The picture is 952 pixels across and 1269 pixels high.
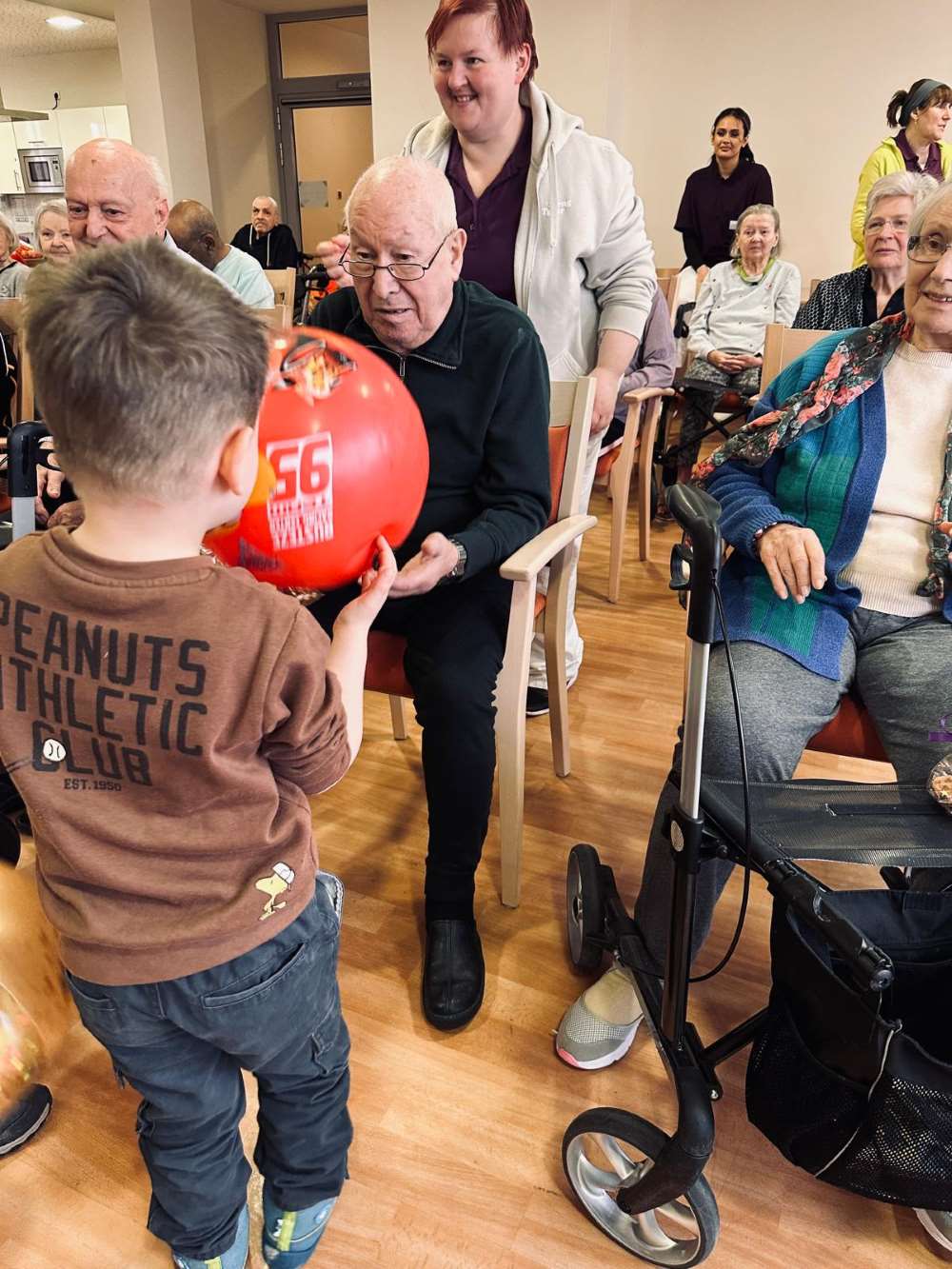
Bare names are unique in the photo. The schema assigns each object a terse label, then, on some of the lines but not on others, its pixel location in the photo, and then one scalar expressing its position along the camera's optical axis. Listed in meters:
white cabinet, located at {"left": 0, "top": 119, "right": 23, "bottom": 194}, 9.35
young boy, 0.62
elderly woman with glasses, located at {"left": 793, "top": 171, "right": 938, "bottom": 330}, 2.46
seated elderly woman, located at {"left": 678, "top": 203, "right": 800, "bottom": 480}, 3.71
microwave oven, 8.62
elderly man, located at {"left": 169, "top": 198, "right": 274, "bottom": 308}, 2.80
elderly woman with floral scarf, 1.26
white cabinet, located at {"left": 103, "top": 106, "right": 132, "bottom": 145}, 9.16
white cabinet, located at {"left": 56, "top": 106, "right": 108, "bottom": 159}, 9.20
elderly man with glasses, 1.35
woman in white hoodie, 1.64
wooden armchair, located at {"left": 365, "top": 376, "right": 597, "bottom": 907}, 1.43
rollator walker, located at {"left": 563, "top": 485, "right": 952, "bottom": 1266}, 0.85
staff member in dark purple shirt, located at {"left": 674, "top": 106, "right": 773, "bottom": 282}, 4.54
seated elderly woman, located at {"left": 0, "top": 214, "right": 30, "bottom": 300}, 3.08
